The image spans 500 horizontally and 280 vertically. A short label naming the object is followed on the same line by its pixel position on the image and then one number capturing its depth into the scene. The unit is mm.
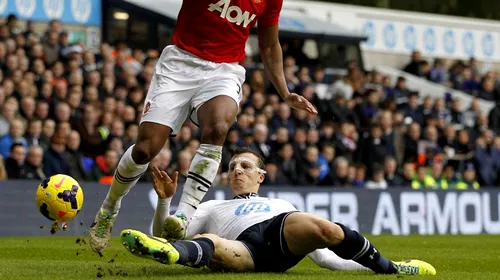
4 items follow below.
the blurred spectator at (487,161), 23531
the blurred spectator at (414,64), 30030
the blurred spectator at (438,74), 30250
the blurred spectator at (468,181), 22964
